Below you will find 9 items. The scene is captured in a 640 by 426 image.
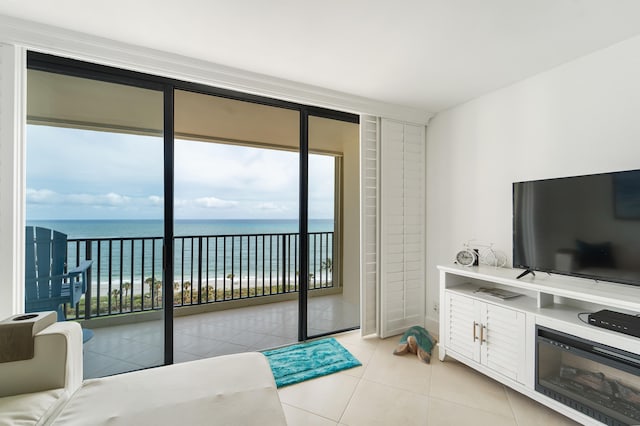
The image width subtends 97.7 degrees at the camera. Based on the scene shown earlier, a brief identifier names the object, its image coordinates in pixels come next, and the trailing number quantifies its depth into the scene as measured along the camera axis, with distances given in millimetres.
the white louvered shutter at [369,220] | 2949
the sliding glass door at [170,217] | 1978
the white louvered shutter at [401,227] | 2998
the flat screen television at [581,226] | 1633
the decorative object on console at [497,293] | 2205
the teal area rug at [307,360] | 2227
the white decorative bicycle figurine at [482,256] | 2531
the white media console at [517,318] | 1606
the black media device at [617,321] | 1475
